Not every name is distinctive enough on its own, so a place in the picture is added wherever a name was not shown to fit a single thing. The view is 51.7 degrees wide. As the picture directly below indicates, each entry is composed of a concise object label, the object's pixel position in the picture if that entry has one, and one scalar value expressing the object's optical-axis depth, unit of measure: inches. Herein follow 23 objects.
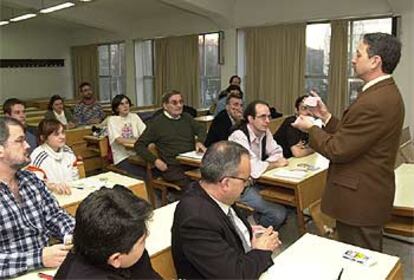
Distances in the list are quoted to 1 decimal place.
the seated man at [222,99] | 246.4
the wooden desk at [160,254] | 68.4
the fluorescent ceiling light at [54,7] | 261.3
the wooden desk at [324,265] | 63.1
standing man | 80.8
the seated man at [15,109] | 180.7
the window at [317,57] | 287.4
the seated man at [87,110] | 275.3
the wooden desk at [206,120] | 255.8
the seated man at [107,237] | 47.1
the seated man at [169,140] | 162.6
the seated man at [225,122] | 174.2
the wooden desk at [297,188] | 119.5
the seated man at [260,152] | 130.3
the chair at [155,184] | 162.9
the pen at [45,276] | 65.4
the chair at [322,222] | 100.9
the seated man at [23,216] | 67.9
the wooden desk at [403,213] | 107.1
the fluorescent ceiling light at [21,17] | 329.7
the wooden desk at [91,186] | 101.1
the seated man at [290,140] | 152.4
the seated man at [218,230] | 61.3
